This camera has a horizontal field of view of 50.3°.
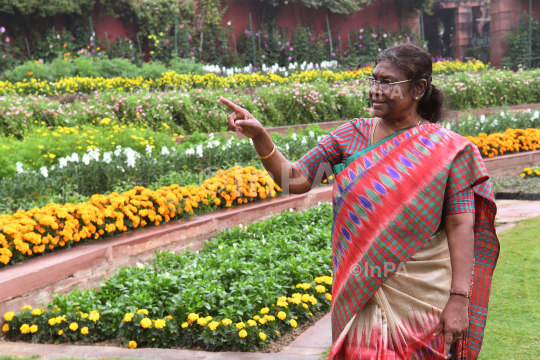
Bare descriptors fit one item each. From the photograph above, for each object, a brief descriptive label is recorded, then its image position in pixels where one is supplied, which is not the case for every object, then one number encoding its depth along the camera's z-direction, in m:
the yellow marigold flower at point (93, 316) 3.59
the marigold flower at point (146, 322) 3.42
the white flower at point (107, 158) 5.98
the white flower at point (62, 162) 5.80
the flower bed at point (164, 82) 10.91
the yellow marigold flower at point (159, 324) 3.41
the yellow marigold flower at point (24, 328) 3.63
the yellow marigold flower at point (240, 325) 3.28
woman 1.93
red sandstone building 18.28
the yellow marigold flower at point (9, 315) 3.68
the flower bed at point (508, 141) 9.46
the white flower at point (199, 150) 6.86
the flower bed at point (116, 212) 4.26
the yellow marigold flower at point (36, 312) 3.71
